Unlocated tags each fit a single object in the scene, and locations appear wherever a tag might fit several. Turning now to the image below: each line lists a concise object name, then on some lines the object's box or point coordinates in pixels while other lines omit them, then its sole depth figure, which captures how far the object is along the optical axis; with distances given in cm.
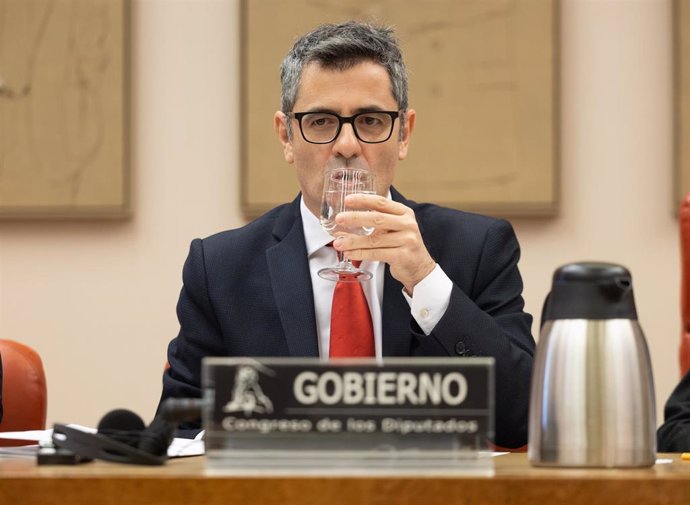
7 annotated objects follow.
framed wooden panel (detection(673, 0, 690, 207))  687
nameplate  228
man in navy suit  476
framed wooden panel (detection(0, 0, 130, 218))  720
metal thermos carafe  248
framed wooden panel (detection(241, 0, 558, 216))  699
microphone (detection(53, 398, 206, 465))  256
